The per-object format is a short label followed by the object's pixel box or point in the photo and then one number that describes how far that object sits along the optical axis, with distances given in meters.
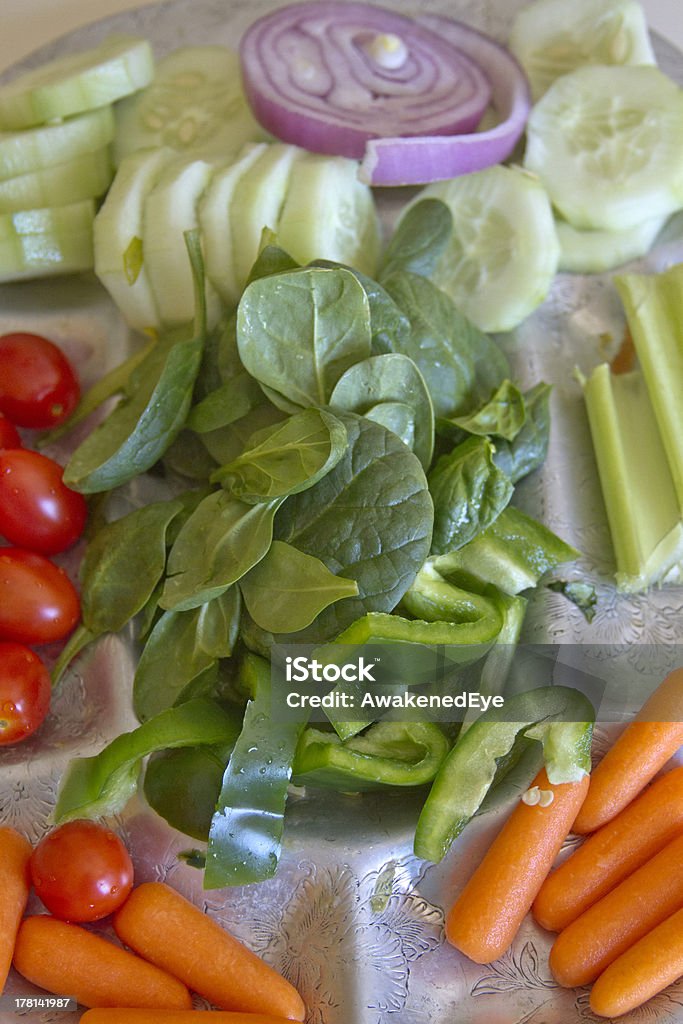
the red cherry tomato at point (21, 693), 0.45
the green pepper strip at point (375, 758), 0.43
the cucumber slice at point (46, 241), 0.52
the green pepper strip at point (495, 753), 0.43
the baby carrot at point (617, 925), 0.42
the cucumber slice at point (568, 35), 0.55
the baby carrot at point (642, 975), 0.41
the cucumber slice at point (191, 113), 0.54
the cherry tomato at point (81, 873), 0.42
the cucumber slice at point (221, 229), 0.50
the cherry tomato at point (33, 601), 0.46
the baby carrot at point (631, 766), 0.44
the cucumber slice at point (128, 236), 0.50
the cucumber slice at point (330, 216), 0.50
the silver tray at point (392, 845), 0.42
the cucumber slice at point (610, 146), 0.52
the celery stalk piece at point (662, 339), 0.48
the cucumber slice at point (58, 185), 0.52
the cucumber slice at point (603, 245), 0.53
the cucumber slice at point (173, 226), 0.50
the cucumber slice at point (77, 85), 0.52
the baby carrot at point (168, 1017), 0.41
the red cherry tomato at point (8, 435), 0.50
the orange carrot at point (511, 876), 0.42
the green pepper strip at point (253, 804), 0.42
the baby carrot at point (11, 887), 0.42
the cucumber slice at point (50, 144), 0.52
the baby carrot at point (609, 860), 0.43
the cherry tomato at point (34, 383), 0.50
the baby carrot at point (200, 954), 0.42
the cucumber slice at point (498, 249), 0.51
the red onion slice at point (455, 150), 0.51
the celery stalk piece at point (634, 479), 0.47
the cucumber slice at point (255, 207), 0.50
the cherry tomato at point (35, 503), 0.48
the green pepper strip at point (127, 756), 0.43
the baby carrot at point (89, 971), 0.42
